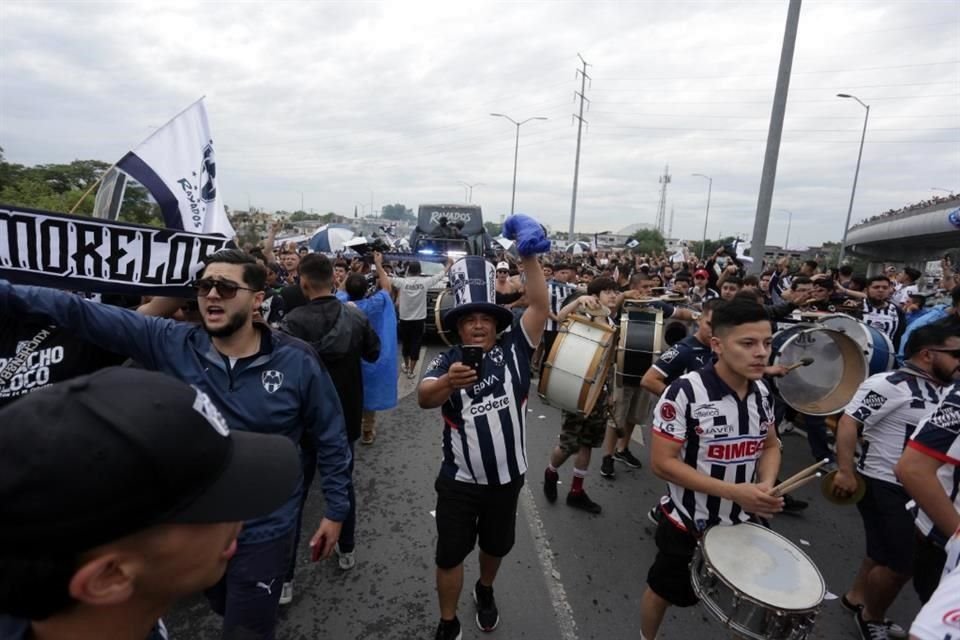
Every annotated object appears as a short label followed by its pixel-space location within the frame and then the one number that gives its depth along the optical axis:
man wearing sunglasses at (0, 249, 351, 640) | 2.18
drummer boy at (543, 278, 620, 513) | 4.43
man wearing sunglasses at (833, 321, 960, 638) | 2.92
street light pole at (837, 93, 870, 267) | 27.48
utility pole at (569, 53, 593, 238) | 28.60
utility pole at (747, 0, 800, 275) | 9.46
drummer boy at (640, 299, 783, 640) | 2.47
